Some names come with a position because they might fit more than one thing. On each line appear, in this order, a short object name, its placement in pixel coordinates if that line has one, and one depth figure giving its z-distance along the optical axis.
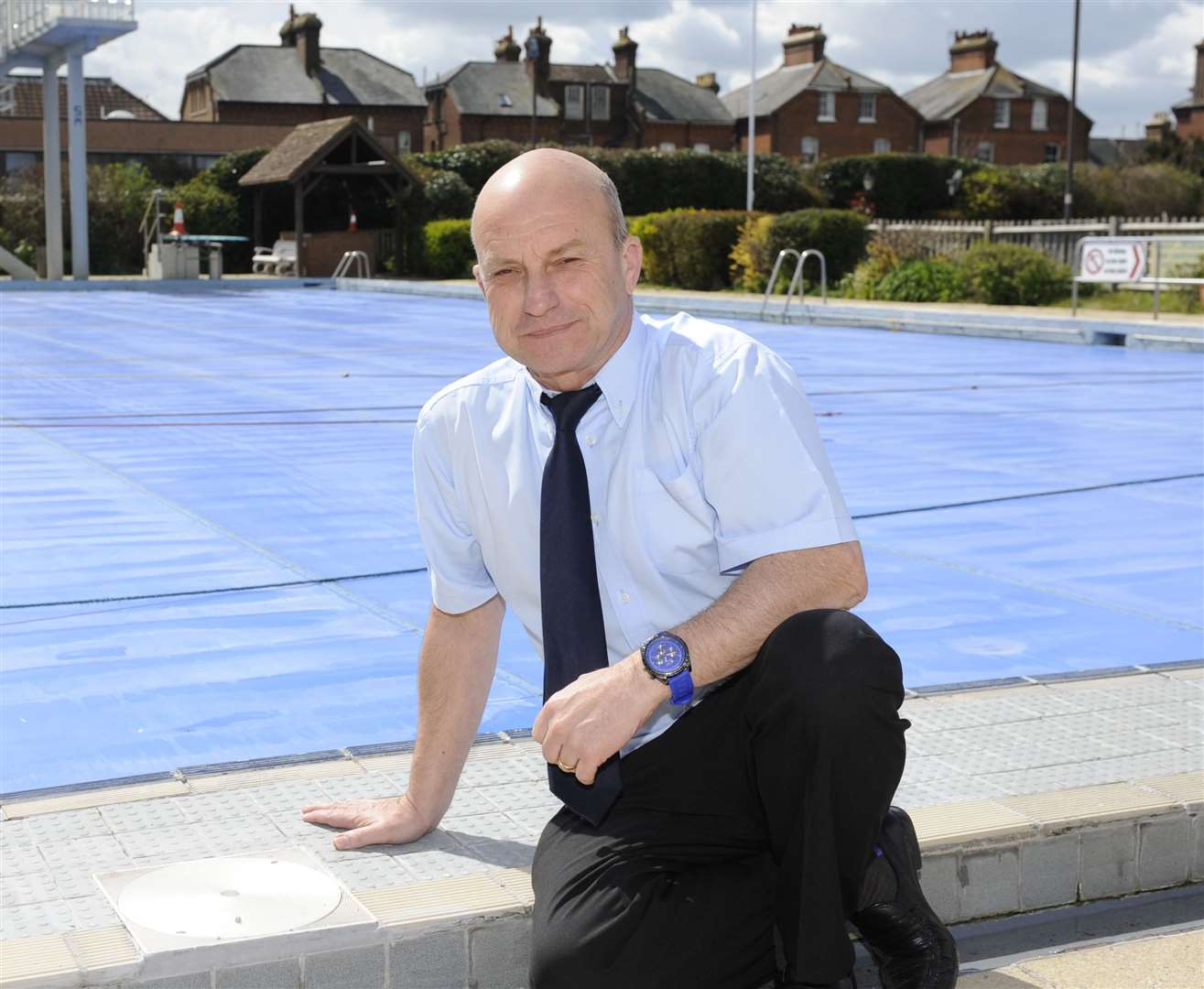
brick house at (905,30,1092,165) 68.31
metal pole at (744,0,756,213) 36.94
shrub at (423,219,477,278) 33.56
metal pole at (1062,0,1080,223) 35.37
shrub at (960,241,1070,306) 22.92
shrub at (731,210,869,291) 26.58
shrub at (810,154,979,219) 49.16
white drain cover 2.57
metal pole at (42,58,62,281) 31.67
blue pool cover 4.64
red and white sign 18.78
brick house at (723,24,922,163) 65.69
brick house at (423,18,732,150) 64.44
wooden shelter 33.94
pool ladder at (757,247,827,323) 20.39
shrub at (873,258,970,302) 24.00
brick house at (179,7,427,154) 61.19
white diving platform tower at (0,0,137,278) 30.47
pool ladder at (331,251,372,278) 32.78
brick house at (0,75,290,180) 47.31
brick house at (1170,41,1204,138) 70.44
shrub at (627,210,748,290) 28.28
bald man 2.37
